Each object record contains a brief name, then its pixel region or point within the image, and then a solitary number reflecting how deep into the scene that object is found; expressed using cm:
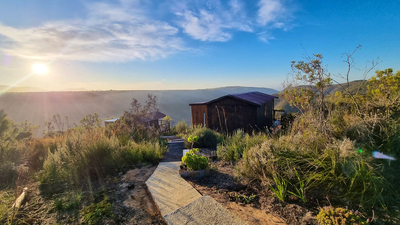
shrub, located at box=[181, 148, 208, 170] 367
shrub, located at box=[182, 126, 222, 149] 693
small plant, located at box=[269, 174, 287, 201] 240
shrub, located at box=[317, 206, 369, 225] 166
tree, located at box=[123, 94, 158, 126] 986
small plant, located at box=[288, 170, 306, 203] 227
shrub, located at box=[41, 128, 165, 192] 370
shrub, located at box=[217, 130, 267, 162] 432
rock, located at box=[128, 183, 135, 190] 332
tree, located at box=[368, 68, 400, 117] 413
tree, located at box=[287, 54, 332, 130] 382
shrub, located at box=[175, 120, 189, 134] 1437
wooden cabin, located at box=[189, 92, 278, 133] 1145
